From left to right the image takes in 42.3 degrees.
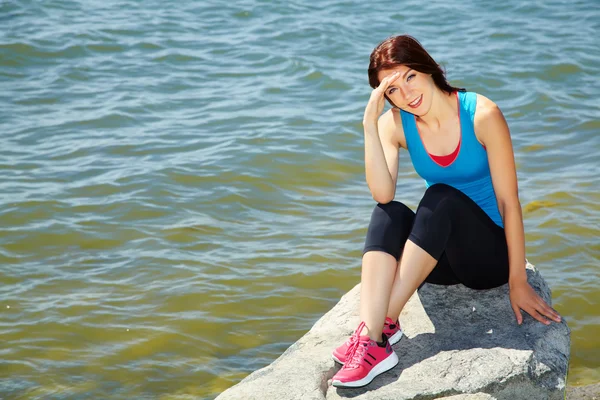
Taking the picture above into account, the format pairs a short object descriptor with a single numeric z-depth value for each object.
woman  3.75
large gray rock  3.54
